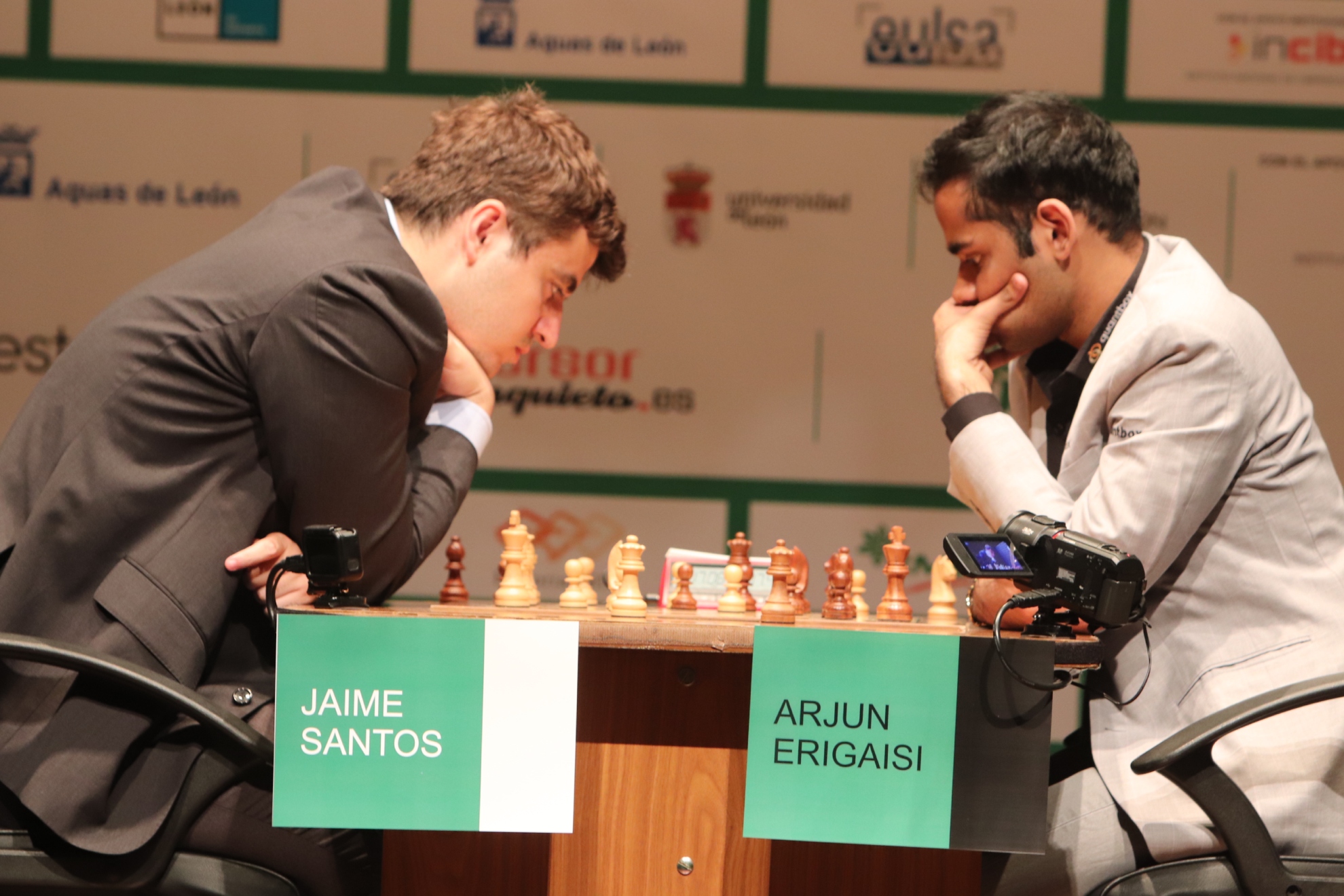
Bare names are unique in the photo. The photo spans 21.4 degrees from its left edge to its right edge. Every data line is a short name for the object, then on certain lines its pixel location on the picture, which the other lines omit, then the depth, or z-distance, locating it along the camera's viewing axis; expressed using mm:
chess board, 3493
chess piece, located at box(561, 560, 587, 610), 3929
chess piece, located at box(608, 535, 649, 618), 3797
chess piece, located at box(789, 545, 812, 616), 3976
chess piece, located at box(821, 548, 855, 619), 3944
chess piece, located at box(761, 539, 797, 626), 3723
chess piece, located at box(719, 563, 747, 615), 3868
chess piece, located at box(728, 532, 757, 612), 3923
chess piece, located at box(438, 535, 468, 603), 4088
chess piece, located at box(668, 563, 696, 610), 3928
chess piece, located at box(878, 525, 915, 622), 3971
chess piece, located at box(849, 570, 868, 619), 4090
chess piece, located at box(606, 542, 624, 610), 3945
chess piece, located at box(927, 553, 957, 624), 3981
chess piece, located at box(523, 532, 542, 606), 3944
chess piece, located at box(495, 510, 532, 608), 3908
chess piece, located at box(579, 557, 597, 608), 3960
